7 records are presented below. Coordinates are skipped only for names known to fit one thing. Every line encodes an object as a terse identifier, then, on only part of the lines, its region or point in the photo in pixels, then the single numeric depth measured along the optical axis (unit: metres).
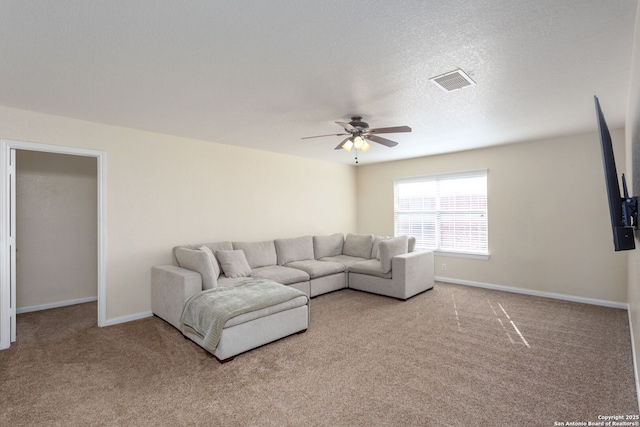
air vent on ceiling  2.55
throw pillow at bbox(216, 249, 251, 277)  4.25
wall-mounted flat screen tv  1.65
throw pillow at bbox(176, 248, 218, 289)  3.64
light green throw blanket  2.88
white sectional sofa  3.19
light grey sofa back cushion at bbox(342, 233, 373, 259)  5.98
